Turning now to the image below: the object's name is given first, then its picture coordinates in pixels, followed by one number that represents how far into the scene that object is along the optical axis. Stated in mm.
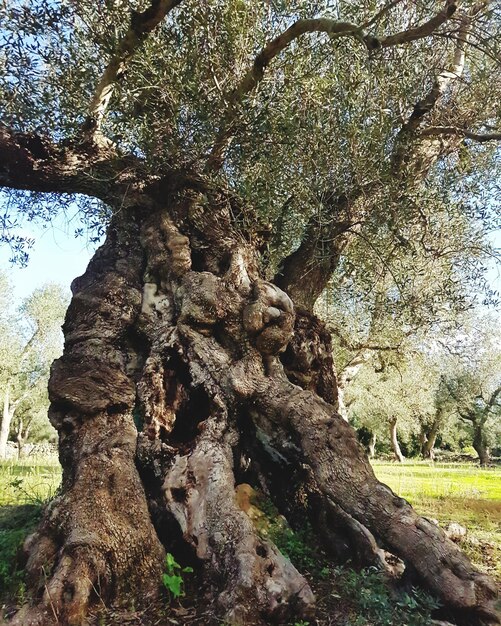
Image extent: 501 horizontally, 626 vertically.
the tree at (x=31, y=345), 35219
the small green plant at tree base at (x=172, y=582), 3625
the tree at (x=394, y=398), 26359
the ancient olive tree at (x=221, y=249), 4172
